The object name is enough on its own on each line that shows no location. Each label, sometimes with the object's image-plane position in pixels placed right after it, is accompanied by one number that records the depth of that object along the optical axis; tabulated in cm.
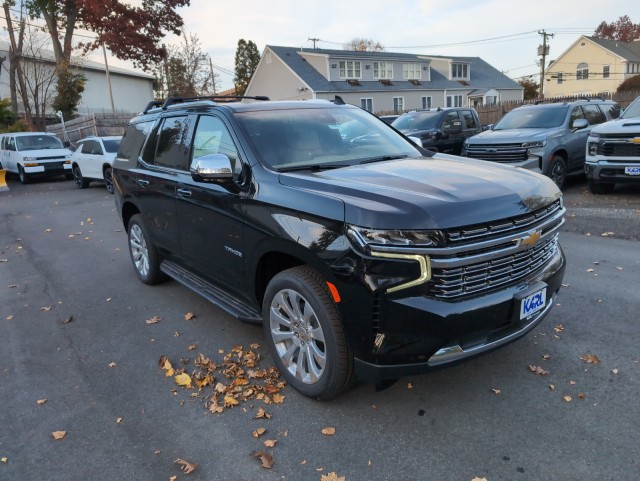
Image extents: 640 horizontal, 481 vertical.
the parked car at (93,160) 1498
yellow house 5845
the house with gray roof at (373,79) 4022
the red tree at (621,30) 8156
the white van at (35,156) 1841
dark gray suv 1009
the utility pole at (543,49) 5312
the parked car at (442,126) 1382
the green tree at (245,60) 6059
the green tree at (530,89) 6312
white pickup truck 879
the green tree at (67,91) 3153
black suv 271
